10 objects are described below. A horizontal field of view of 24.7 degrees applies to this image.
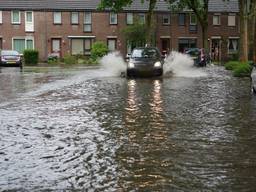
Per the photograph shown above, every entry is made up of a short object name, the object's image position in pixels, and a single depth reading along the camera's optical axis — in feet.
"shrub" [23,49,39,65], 193.36
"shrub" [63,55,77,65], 192.34
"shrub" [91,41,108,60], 203.41
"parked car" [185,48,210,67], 154.92
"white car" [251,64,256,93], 63.36
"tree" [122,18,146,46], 208.03
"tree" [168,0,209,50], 155.43
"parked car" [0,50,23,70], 161.38
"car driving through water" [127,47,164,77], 98.99
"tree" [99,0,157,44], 133.39
